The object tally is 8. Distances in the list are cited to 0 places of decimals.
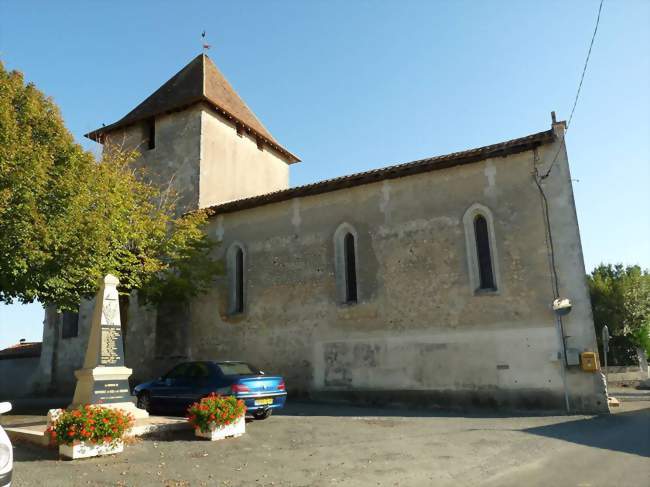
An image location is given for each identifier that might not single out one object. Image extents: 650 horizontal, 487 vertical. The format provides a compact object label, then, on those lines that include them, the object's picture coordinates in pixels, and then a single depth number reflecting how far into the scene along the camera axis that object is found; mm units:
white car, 4344
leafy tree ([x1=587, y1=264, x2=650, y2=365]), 35375
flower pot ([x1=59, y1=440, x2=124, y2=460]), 7434
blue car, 10680
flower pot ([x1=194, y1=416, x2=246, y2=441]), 8891
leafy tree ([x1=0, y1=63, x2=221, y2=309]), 10656
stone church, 12984
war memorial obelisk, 9523
